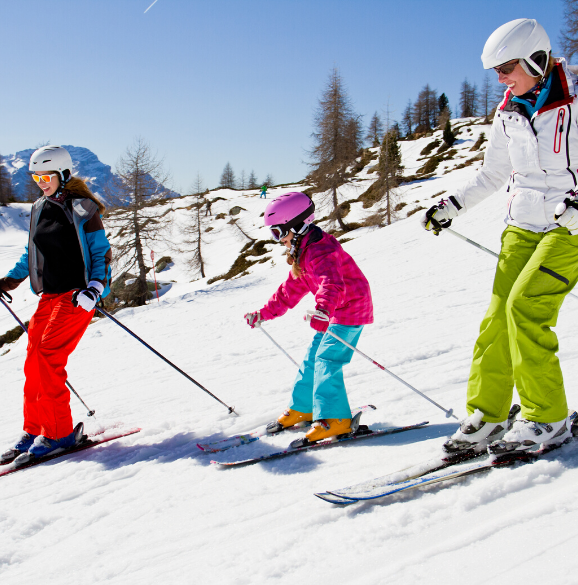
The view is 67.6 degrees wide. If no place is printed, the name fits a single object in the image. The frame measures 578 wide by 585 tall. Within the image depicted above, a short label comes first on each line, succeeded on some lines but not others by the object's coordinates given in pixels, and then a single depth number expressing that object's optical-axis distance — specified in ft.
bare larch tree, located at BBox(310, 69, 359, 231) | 94.63
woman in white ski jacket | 7.31
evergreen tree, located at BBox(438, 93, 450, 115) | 255.91
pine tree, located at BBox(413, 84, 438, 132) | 267.39
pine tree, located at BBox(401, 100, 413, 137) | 288.47
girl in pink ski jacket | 10.71
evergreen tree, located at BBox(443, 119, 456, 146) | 172.17
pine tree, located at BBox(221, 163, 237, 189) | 309.01
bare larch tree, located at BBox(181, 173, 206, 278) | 106.73
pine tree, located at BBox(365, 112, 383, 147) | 230.68
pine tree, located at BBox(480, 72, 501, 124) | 261.81
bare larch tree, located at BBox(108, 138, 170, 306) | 77.92
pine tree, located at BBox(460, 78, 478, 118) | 268.41
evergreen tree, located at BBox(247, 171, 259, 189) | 334.24
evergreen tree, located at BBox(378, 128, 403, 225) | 93.71
